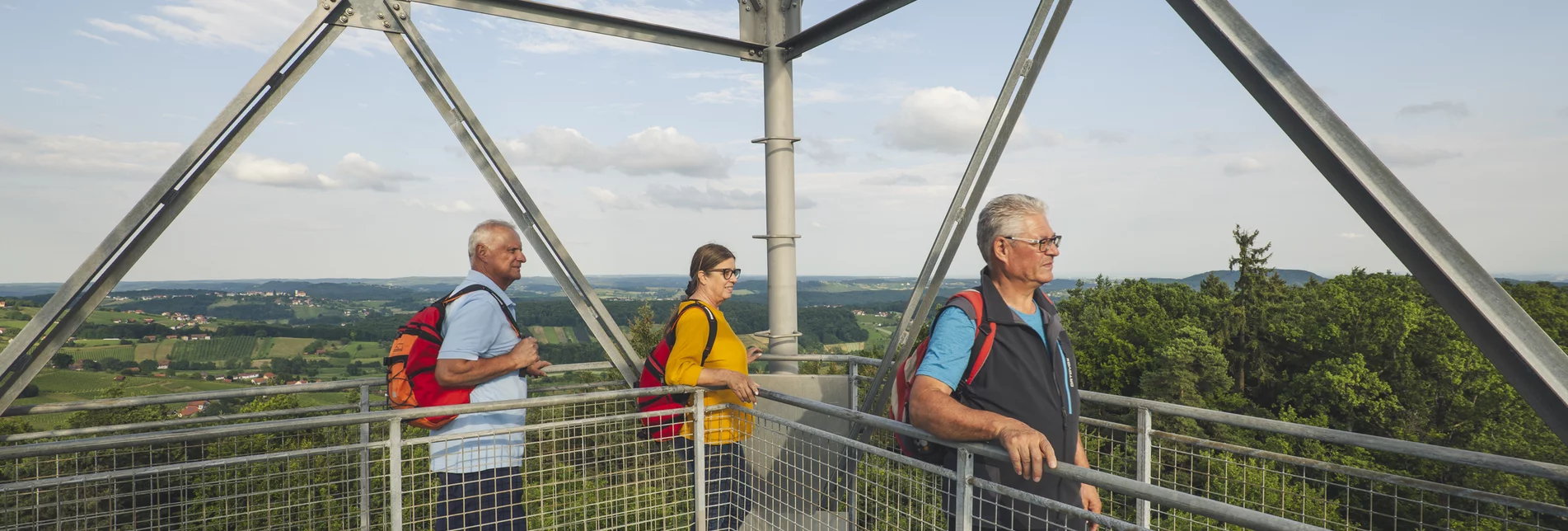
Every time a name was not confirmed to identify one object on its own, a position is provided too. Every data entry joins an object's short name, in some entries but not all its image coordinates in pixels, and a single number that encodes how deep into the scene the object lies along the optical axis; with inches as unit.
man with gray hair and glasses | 91.4
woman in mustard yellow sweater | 145.3
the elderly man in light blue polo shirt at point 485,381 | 129.3
